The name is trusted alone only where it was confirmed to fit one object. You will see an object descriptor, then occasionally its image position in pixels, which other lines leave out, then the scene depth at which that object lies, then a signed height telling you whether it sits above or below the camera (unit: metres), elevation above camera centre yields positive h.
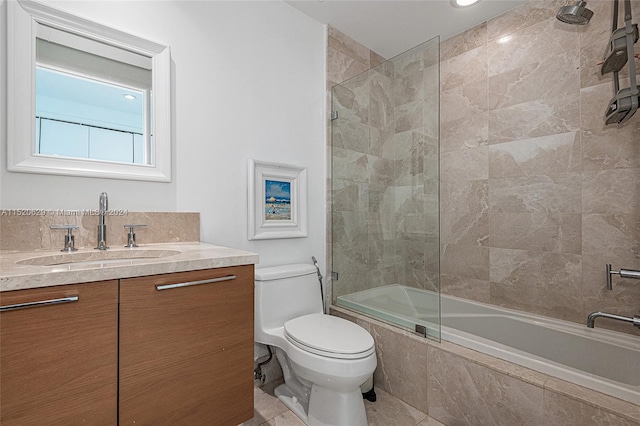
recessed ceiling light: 1.89 +1.29
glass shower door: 1.68 +0.17
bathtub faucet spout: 1.47 -0.50
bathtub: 1.30 -0.63
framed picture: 1.83 +0.10
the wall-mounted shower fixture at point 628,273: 1.43 -0.27
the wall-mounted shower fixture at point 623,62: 1.46 +0.75
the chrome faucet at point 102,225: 1.30 -0.03
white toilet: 1.33 -0.59
